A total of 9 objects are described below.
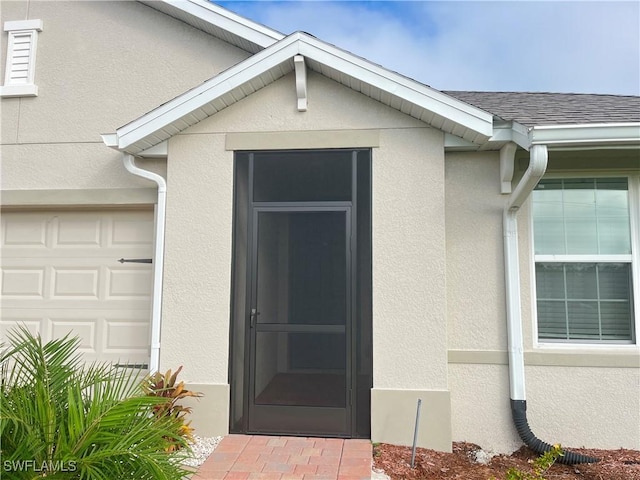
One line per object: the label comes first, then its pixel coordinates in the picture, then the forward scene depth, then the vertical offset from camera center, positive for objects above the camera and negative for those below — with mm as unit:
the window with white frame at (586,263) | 5008 +288
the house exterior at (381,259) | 4730 +307
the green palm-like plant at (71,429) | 2627 -817
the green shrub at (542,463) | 2913 -1132
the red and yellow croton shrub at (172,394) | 4434 -1028
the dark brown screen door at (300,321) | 4781 -326
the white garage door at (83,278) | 5703 +103
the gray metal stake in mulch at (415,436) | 4260 -1341
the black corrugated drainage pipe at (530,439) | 4453 -1440
